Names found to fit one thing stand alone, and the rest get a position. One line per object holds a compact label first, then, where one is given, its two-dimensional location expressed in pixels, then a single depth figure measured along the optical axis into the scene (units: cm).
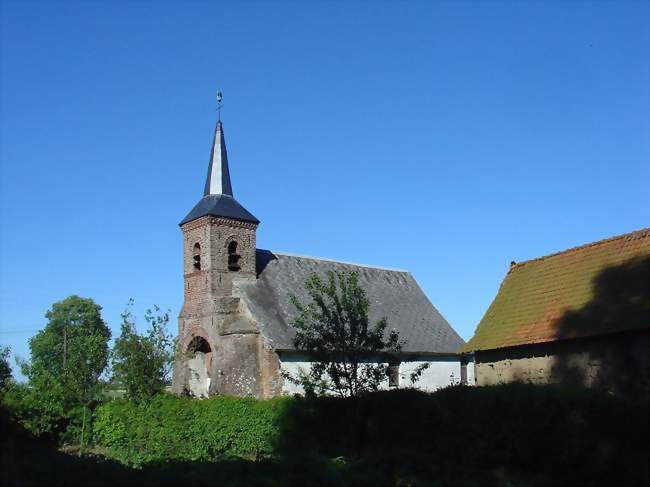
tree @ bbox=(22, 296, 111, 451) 2419
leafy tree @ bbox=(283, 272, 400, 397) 1862
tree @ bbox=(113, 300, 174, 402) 2389
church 2944
